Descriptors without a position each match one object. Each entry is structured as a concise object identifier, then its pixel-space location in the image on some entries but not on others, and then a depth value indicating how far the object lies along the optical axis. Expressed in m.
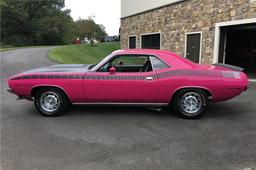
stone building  10.14
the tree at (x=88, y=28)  32.13
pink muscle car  4.91
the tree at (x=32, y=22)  45.41
